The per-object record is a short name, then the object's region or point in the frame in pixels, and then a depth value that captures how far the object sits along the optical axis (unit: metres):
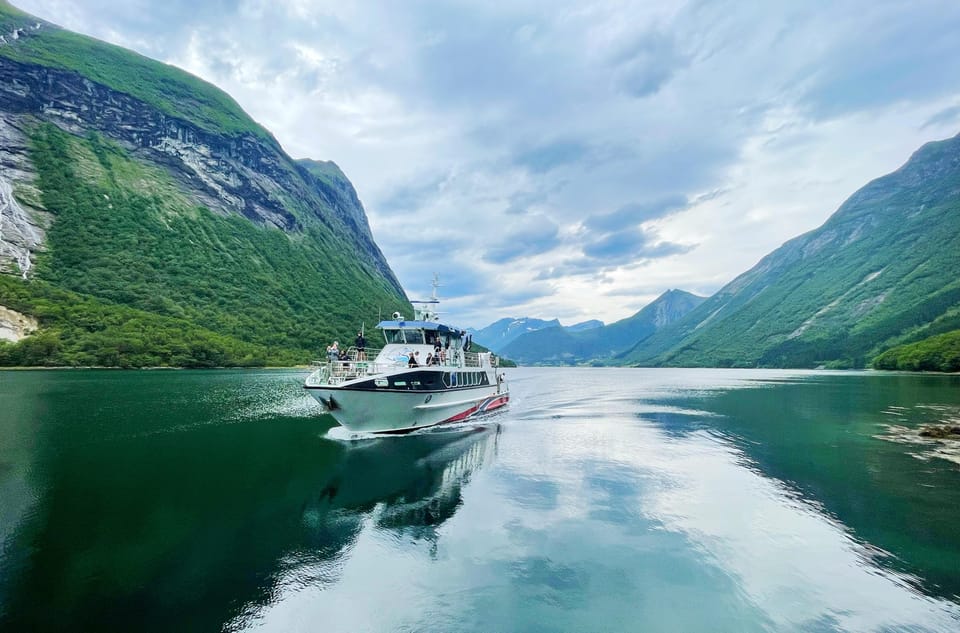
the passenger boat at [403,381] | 28.59
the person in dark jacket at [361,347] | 31.06
